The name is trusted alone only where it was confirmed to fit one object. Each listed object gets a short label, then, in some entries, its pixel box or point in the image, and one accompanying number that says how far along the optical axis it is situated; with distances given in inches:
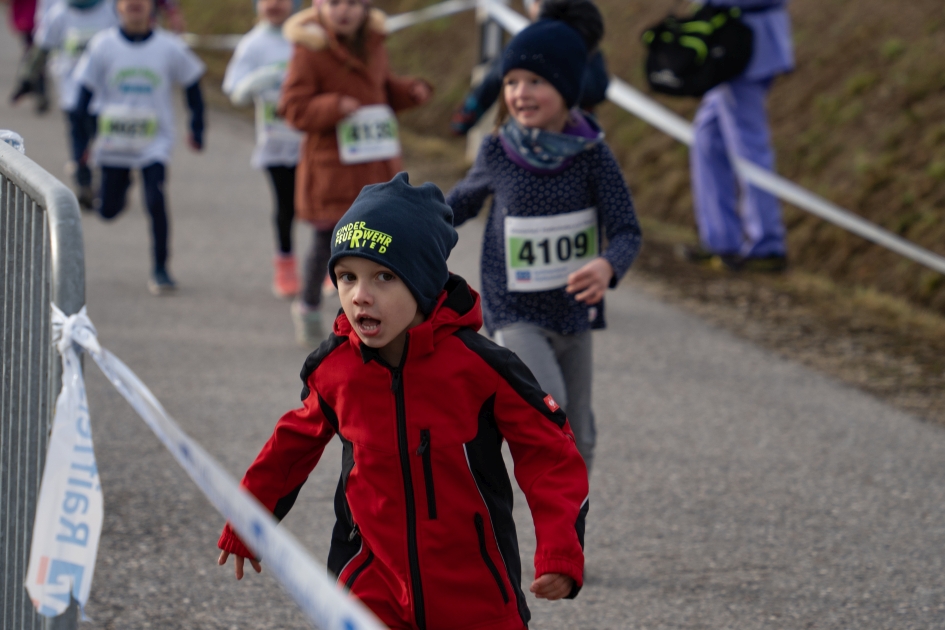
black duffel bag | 575.2
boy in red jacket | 190.5
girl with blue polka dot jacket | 285.3
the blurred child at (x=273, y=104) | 546.3
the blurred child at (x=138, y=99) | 567.8
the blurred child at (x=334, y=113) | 473.4
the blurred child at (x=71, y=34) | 725.3
